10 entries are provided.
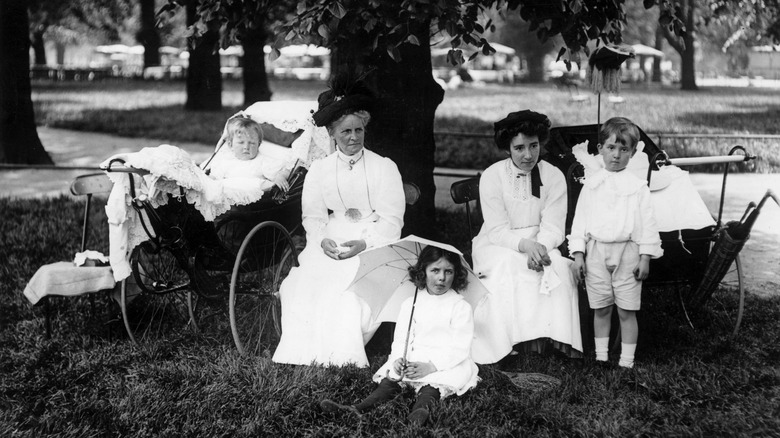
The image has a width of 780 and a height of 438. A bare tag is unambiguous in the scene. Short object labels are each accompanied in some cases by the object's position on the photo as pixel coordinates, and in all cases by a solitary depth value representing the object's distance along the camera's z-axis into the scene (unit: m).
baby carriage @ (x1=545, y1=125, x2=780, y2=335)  4.79
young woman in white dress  4.70
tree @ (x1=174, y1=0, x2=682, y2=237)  5.19
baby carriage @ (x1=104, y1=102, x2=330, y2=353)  4.68
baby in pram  5.49
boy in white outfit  4.61
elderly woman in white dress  4.78
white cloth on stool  5.27
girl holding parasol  4.28
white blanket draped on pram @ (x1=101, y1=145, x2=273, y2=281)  4.52
